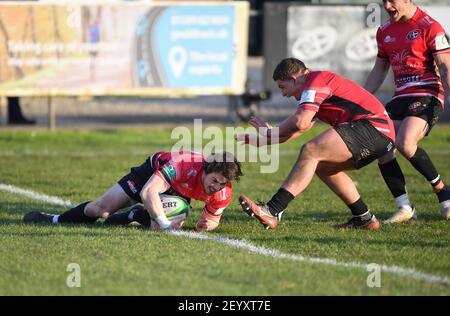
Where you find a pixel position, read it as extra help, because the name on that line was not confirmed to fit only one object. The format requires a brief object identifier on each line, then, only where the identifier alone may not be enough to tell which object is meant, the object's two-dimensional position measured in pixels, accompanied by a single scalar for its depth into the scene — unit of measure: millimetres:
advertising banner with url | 31172
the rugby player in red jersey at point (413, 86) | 17781
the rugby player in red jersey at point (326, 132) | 15484
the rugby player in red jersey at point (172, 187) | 15516
